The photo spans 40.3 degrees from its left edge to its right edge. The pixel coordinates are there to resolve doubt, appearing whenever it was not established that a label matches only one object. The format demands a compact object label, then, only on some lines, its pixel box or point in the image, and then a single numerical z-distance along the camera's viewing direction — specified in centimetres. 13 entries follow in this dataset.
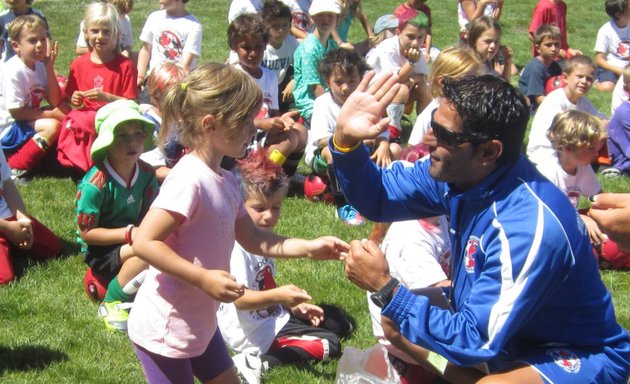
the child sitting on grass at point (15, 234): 485
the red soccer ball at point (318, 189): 735
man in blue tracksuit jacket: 303
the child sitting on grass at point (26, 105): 741
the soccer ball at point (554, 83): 945
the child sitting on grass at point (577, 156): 604
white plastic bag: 414
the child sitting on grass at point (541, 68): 988
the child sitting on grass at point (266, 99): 728
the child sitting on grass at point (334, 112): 705
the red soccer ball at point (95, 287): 522
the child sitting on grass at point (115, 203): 490
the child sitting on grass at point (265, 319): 429
